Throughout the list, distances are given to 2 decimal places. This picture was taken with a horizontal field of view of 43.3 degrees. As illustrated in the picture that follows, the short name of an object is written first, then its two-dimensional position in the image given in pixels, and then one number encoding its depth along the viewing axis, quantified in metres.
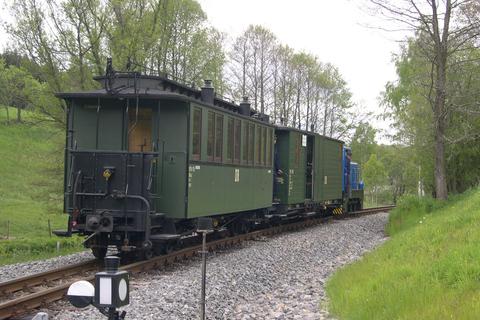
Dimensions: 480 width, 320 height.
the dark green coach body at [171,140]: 11.51
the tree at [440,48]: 20.94
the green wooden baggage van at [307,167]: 19.47
